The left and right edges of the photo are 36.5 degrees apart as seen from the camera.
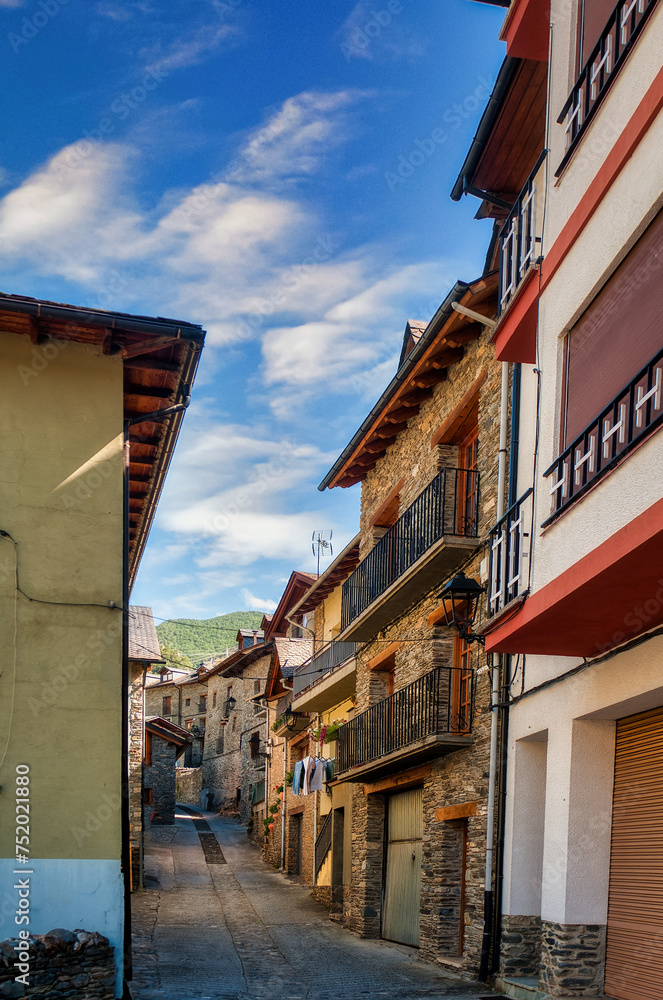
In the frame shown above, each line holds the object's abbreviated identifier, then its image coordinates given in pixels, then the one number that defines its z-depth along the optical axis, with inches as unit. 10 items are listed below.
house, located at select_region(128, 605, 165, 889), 892.2
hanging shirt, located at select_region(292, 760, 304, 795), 810.2
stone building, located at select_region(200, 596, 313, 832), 1239.0
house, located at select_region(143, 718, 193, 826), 1260.0
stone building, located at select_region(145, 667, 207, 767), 1950.1
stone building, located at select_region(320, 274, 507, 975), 492.1
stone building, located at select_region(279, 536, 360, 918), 784.9
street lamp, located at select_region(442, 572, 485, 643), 434.3
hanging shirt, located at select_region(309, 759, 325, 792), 785.6
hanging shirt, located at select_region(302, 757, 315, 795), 792.3
